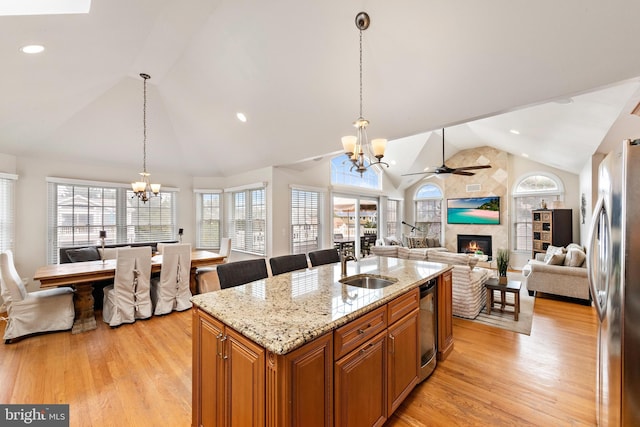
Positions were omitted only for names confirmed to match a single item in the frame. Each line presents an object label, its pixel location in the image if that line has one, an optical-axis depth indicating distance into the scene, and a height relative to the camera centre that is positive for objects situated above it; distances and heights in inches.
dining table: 125.8 -32.9
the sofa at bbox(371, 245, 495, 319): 147.7 -40.7
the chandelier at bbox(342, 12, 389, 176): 95.4 +26.1
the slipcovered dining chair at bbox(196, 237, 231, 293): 183.8 -46.8
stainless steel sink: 88.6 -23.3
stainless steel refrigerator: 49.4 -14.1
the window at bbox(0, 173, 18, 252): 163.5 +1.3
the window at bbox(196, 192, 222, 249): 261.4 -5.6
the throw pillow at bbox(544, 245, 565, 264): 197.3 -29.6
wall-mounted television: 307.6 +4.9
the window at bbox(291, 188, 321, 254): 233.6 -6.0
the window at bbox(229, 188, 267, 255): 227.3 -6.1
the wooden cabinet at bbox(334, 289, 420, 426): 55.9 -37.7
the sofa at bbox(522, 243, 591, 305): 168.4 -41.6
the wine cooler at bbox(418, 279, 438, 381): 90.1 -41.6
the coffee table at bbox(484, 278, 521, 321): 144.9 -45.0
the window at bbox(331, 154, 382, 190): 276.9 +42.9
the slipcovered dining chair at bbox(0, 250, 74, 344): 120.0 -46.0
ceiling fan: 207.9 +34.3
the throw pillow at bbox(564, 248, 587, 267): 171.6 -28.9
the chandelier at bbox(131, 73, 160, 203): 159.9 +47.5
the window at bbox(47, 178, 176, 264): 189.5 -1.5
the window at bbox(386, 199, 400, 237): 352.2 -2.9
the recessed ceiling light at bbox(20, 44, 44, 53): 96.1 +61.6
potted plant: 157.1 -32.1
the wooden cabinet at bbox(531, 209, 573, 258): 241.3 -12.8
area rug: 137.1 -59.1
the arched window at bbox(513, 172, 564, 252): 275.1 +18.2
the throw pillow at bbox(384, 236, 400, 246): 296.9 -32.0
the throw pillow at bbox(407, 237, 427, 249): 319.6 -34.6
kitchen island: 46.8 -29.7
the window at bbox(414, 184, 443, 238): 354.9 +5.7
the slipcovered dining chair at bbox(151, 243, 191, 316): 156.3 -42.6
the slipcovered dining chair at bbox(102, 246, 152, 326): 141.1 -42.9
